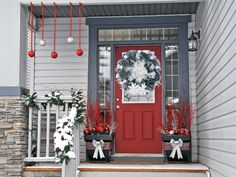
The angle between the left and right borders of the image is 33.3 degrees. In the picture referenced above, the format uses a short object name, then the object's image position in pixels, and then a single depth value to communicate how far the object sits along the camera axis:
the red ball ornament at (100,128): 6.12
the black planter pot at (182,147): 6.06
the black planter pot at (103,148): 6.05
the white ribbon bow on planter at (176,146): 6.03
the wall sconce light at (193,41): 6.13
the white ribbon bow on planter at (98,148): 5.99
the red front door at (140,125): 6.78
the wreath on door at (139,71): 6.86
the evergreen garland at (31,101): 5.14
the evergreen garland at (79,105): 5.08
